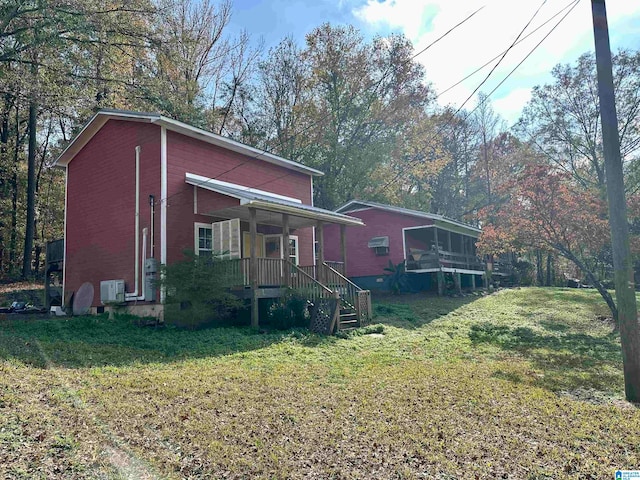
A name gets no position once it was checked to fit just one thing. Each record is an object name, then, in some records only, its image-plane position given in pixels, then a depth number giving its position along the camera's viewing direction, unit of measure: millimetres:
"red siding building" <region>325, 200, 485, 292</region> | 20625
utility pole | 6254
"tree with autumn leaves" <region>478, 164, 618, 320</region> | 13055
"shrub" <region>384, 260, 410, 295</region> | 20844
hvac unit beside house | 12656
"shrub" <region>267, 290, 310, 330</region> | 11648
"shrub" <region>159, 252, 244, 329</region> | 10898
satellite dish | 13922
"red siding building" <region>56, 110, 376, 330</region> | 12406
